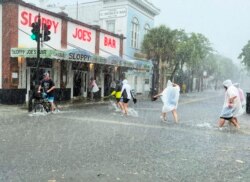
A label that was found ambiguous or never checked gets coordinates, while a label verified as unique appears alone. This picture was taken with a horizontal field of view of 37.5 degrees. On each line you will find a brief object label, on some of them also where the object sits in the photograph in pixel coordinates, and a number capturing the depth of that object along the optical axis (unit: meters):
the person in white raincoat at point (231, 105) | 12.41
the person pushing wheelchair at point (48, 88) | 15.33
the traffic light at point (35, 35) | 15.28
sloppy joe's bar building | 18.69
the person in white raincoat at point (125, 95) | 16.14
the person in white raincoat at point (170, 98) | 13.99
